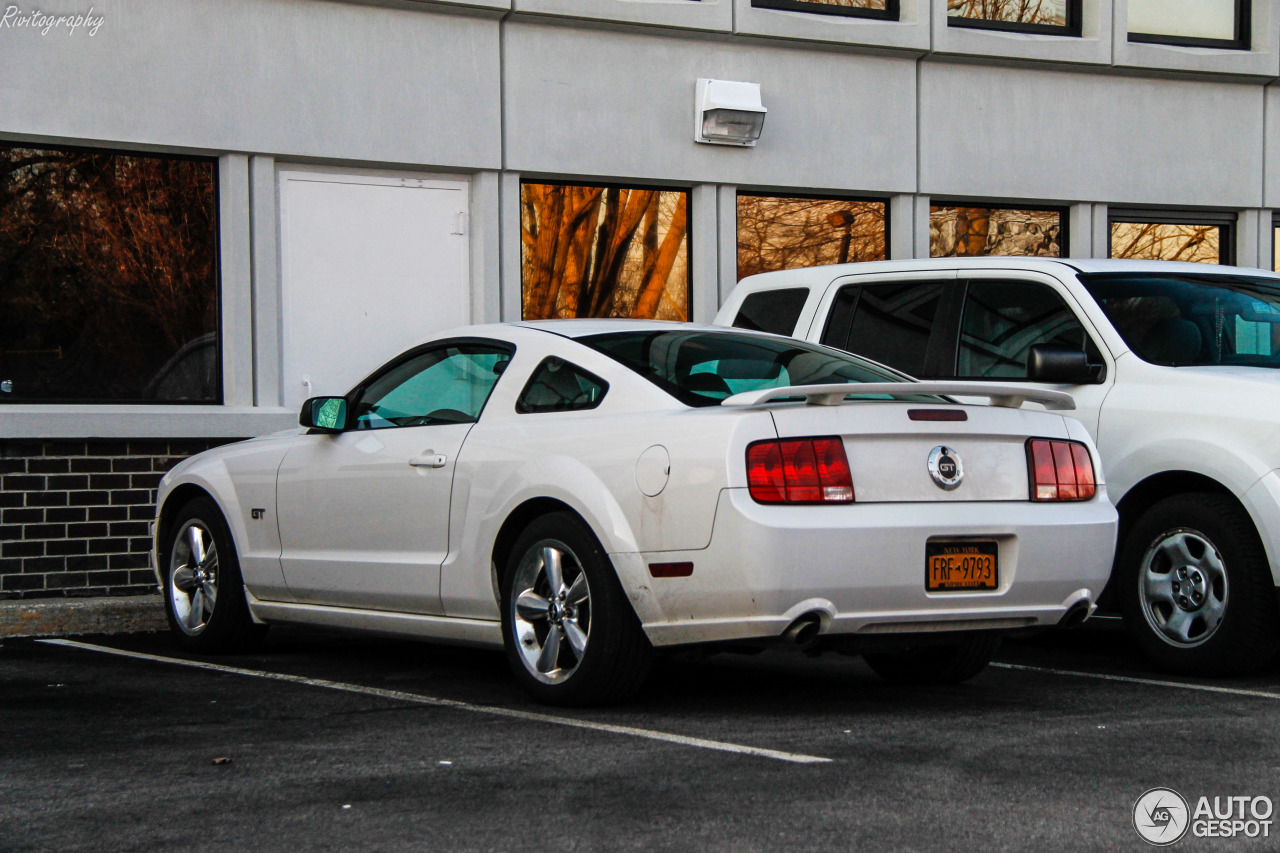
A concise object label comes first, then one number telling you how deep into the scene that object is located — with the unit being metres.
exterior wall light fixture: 12.92
